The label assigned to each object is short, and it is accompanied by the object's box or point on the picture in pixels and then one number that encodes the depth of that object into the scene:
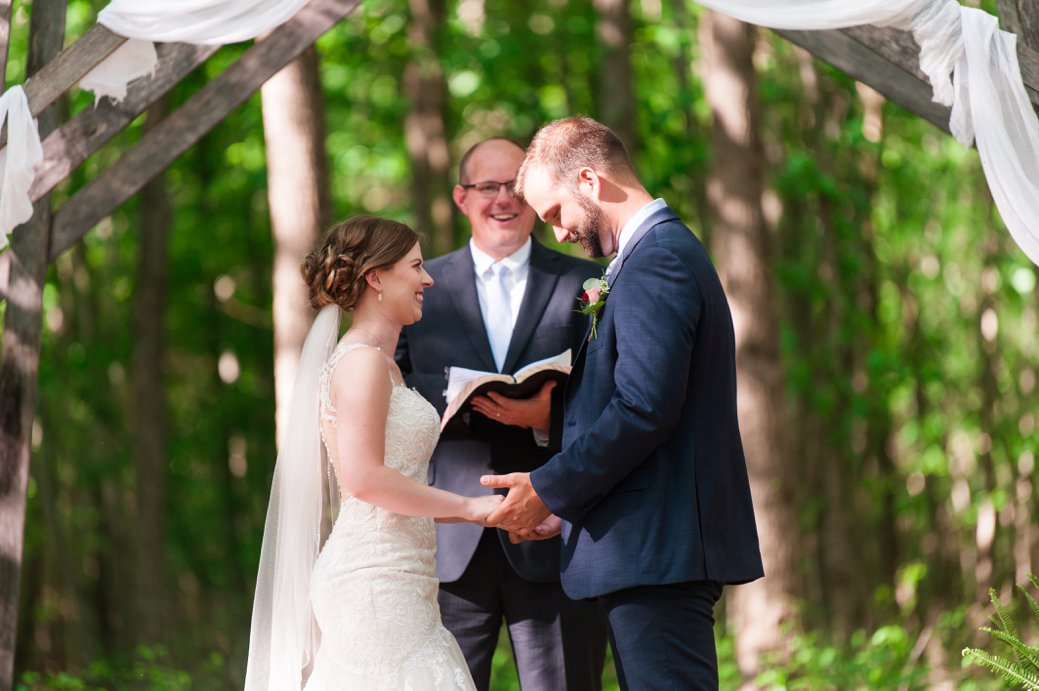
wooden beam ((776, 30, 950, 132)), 8.18
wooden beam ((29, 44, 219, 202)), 8.71
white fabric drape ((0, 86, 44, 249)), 8.06
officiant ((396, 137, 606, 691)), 7.48
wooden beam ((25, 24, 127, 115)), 8.32
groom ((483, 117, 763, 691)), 6.01
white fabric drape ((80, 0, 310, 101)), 8.11
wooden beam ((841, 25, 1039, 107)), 7.79
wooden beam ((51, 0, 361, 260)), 8.94
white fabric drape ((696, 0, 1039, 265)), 7.30
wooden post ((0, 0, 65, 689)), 8.84
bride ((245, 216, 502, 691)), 6.33
